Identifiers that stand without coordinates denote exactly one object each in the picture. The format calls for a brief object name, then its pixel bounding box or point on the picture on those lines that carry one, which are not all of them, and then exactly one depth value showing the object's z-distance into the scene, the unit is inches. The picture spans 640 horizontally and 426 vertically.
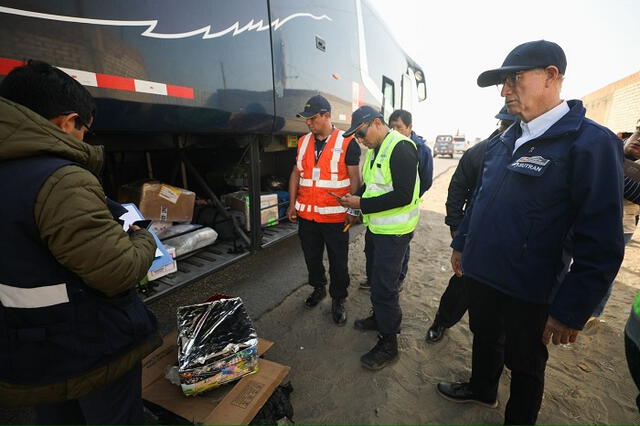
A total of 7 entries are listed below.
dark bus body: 62.1
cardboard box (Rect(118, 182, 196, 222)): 111.5
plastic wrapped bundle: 117.9
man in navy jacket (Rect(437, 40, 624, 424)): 44.1
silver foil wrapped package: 61.5
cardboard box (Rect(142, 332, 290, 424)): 57.9
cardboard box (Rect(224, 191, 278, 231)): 145.4
